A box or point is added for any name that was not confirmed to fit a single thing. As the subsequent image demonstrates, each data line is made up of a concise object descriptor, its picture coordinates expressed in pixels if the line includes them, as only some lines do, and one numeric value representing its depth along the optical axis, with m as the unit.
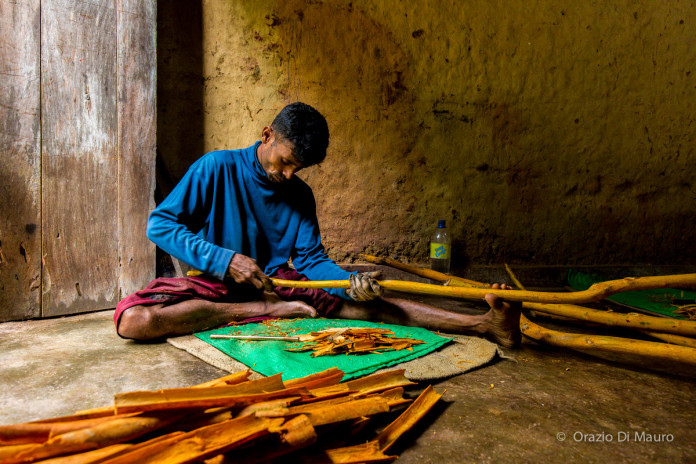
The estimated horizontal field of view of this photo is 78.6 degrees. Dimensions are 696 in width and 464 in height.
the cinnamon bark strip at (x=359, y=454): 1.18
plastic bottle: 3.84
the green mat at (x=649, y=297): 3.20
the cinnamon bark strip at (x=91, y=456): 1.00
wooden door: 2.68
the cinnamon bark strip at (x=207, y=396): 1.13
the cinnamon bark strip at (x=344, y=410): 1.24
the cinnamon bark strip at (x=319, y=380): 1.47
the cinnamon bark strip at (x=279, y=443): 1.11
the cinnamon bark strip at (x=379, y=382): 1.50
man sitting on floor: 2.27
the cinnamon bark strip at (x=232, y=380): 1.41
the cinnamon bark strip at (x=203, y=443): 1.04
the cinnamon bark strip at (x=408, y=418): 1.30
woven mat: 1.83
